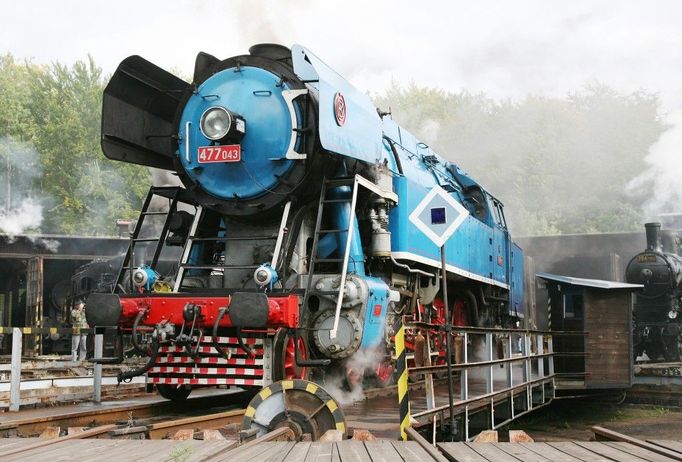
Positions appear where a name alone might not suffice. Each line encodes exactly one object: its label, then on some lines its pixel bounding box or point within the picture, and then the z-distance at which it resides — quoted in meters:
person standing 15.91
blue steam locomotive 7.20
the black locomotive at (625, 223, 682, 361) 20.52
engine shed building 20.44
